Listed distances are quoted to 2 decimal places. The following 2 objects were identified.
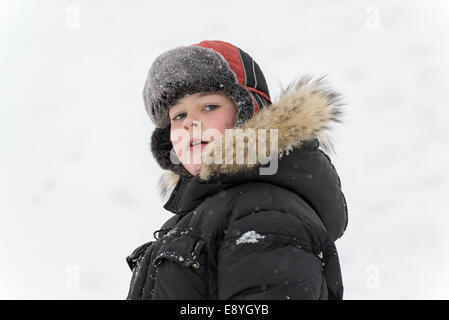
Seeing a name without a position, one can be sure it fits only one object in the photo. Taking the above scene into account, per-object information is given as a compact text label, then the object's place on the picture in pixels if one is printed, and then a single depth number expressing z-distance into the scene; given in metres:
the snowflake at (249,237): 2.82
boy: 2.82
